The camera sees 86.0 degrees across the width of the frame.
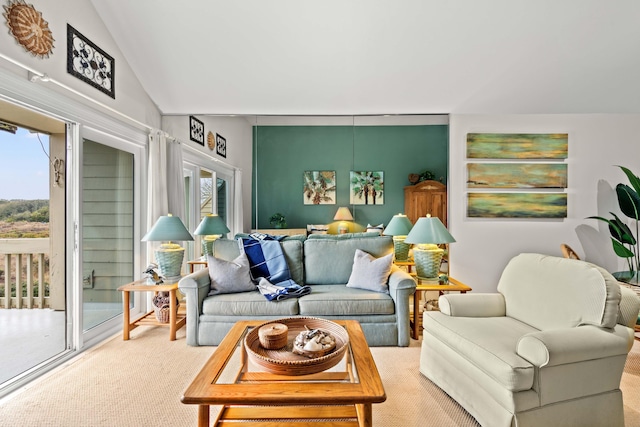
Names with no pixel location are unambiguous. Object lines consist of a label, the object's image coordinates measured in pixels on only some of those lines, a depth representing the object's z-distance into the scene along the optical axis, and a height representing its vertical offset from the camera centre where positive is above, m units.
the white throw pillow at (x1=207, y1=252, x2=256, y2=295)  3.07 -0.61
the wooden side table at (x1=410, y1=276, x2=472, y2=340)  3.09 -0.69
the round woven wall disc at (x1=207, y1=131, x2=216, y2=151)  4.32 +0.88
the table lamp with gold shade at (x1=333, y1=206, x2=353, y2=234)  4.04 -0.08
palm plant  3.81 -0.06
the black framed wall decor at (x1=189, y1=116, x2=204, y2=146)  4.25 +1.00
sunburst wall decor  2.18 +1.22
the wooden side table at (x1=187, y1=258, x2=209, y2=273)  3.86 -0.60
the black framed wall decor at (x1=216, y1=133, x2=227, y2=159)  4.28 +0.82
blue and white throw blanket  3.27 -0.52
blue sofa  2.90 -0.83
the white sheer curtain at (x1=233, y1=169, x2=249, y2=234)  4.15 +0.07
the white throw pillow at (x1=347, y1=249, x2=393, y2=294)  3.11 -0.57
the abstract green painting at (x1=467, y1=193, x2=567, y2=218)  4.06 +0.08
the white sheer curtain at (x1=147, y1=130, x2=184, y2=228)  3.66 +0.35
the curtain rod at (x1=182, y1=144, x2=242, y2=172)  4.21 +0.67
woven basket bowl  1.62 -0.72
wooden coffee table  1.42 -0.78
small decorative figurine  3.22 -0.61
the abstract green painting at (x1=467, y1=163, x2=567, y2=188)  4.05 +0.45
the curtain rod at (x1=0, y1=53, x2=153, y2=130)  2.15 +0.90
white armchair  1.64 -0.72
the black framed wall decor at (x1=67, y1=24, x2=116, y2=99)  2.69 +1.24
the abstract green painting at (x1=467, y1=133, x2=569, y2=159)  4.06 +0.79
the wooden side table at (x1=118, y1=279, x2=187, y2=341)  3.06 -0.85
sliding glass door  3.03 -0.18
